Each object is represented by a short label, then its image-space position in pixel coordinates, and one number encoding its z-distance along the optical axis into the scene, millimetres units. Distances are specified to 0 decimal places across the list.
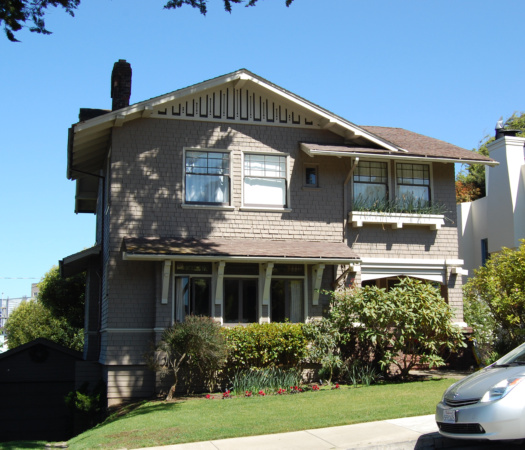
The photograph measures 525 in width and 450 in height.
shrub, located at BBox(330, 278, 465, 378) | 15594
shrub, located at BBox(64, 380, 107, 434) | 17047
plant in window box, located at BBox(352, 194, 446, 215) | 18656
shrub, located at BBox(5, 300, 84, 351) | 42469
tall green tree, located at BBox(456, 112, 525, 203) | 42469
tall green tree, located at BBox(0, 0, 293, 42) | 11688
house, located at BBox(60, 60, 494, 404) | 16812
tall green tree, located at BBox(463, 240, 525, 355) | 16312
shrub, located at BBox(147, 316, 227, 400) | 14867
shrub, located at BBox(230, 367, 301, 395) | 15594
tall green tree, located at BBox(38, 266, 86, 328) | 31906
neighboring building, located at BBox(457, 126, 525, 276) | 23672
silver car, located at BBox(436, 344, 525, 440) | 8008
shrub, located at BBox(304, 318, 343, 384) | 16297
